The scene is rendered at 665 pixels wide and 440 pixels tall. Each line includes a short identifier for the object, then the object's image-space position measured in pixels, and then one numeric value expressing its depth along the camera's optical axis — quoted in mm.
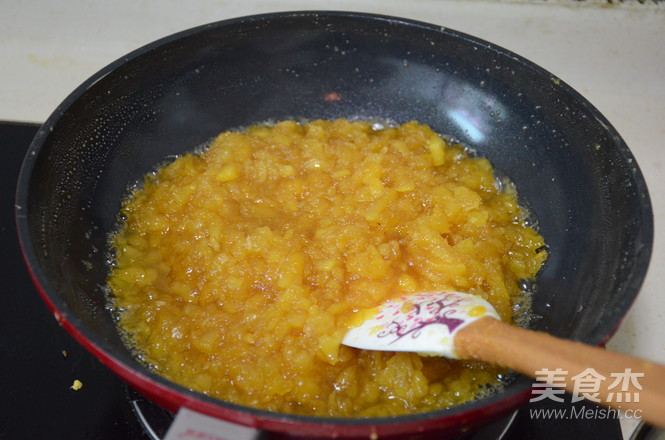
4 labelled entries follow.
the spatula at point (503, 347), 321
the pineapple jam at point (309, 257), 418
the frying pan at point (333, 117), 398
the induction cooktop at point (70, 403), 426
